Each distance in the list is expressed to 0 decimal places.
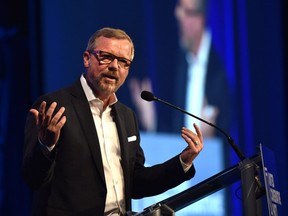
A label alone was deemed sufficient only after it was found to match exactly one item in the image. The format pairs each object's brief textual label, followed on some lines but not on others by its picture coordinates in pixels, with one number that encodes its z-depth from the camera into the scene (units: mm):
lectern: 4711
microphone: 5437
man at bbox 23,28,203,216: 5059
